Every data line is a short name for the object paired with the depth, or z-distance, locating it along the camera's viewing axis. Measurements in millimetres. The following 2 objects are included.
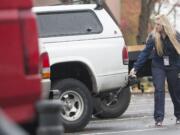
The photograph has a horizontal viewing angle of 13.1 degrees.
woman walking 12008
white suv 11836
